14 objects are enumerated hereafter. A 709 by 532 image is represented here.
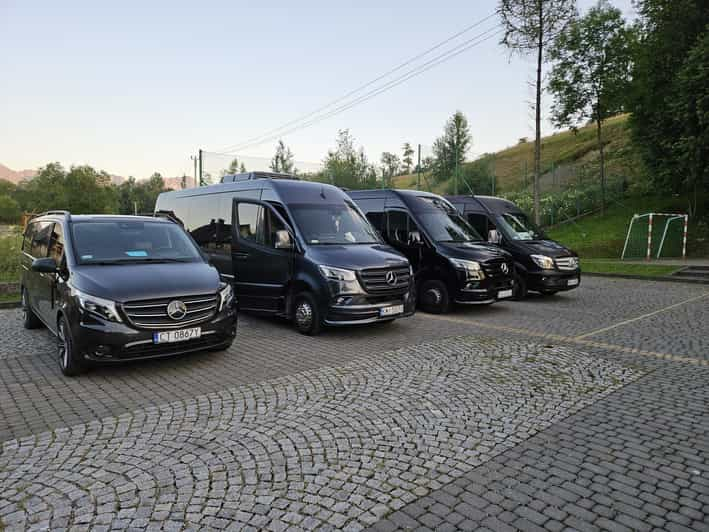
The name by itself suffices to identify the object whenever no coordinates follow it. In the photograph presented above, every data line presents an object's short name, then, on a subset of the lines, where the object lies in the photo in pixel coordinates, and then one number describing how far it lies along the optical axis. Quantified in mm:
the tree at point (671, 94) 19656
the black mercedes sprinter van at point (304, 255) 7605
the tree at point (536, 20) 20359
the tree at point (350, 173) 28633
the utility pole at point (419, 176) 27148
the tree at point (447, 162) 27922
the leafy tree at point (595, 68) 25062
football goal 21062
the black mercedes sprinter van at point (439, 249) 9734
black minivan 5359
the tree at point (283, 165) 26844
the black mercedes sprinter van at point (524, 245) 11680
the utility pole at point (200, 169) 22591
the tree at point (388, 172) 29031
